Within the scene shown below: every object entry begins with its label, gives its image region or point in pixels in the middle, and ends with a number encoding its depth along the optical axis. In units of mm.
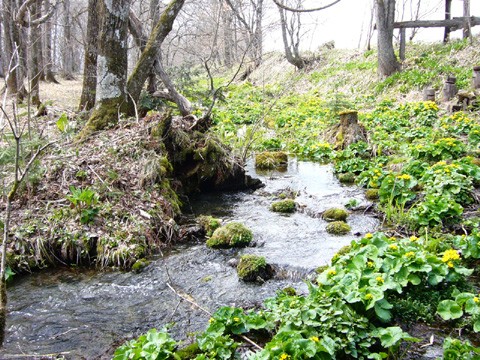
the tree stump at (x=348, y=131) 9852
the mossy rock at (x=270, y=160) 10086
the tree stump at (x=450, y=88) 10703
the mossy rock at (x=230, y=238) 5582
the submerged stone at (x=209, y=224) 6027
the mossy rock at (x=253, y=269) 4680
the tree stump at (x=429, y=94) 11195
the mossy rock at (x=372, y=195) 7059
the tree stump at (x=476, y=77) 10242
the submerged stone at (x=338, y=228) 5828
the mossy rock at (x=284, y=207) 6909
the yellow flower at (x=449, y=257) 3780
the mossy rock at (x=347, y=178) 8322
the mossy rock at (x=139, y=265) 4992
